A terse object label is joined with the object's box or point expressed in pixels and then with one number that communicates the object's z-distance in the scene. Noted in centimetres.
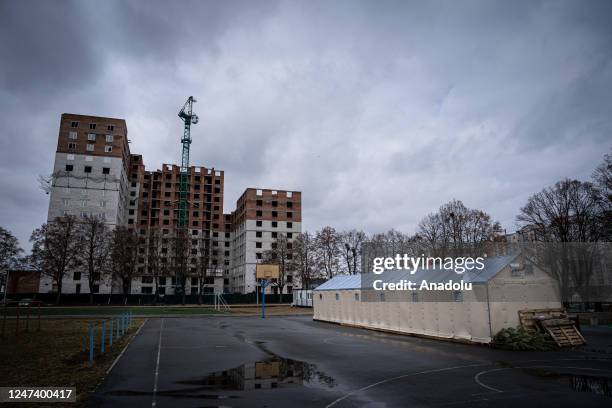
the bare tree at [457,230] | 5381
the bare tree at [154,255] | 7756
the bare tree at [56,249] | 6712
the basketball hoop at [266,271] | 5687
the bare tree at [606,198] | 3450
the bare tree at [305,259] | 7919
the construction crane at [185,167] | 11562
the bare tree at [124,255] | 7360
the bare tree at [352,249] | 8026
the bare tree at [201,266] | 8369
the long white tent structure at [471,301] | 2067
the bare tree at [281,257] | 8288
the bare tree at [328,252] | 8000
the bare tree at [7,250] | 5841
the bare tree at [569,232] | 4106
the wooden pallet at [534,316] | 2033
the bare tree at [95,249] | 7231
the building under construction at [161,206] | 8662
